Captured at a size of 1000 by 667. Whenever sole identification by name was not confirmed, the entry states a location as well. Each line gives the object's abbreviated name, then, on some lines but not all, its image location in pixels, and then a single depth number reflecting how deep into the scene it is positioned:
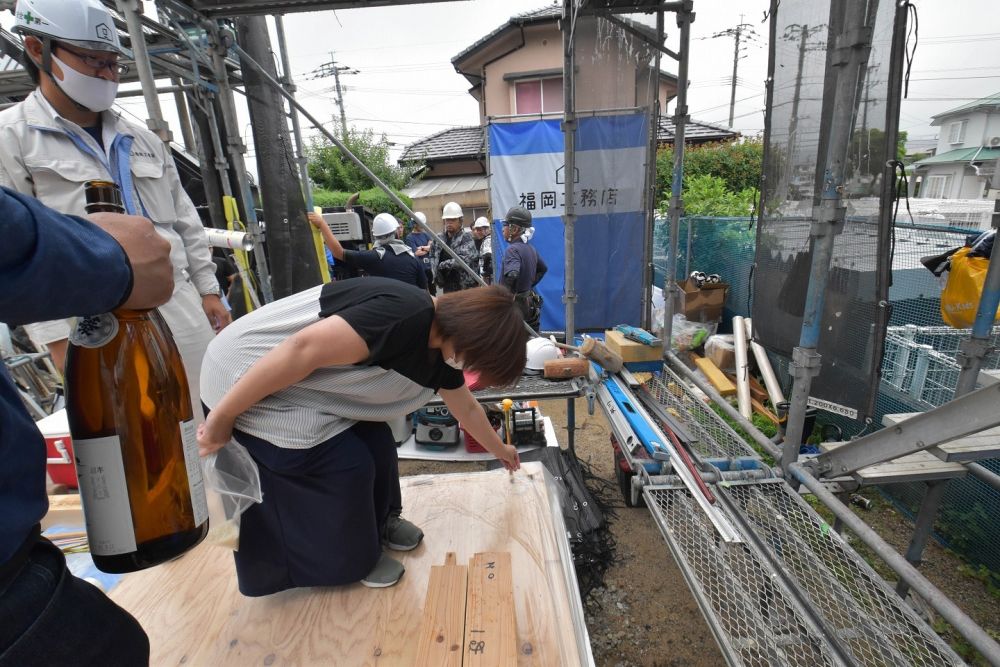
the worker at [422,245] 7.01
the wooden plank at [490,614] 1.18
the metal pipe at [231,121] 3.14
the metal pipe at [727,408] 2.51
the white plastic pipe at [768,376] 4.29
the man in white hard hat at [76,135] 1.54
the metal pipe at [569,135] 3.17
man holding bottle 0.51
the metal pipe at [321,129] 3.31
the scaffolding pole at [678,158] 3.14
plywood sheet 1.30
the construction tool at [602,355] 3.24
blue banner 3.99
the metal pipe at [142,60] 2.38
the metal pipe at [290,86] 4.14
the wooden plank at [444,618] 1.18
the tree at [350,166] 17.34
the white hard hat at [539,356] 3.48
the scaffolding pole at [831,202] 1.96
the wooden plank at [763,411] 4.15
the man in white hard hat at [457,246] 6.04
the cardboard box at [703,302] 5.85
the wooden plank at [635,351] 3.30
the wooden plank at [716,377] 4.75
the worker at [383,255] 4.29
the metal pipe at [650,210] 3.77
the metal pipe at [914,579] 1.36
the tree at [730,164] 12.52
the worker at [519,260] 4.65
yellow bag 2.27
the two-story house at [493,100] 12.45
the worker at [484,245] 6.61
